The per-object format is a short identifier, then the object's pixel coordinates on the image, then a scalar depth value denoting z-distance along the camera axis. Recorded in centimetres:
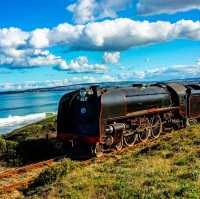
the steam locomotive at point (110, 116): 1302
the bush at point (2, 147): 1356
